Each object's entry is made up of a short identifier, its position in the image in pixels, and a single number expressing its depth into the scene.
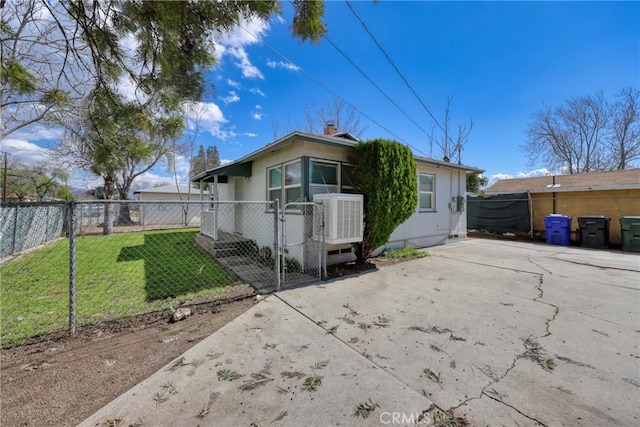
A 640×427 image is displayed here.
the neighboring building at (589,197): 9.30
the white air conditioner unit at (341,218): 5.11
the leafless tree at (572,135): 19.14
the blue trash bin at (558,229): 9.54
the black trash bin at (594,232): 8.80
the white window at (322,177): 5.78
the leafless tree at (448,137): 16.60
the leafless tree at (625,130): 17.42
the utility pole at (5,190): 13.11
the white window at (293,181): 5.90
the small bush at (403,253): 7.05
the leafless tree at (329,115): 17.69
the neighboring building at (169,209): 20.87
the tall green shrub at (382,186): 5.57
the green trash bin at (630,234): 8.02
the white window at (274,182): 6.80
